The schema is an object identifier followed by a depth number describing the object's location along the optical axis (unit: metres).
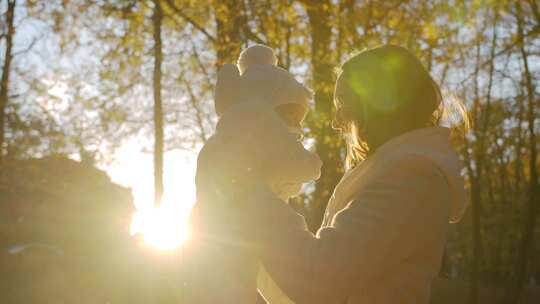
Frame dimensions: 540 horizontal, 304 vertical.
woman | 1.68
